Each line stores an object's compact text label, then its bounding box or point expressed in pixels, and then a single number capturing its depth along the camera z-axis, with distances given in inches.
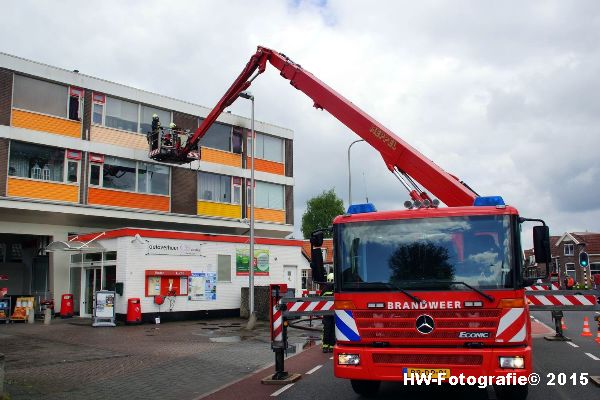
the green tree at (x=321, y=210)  3100.4
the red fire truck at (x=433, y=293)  274.2
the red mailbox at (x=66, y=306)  944.9
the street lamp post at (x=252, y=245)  813.9
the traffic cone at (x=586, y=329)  621.0
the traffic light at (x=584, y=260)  1003.2
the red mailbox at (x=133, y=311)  849.5
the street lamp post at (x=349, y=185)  1382.4
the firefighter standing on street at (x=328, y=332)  417.0
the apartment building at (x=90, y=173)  941.6
